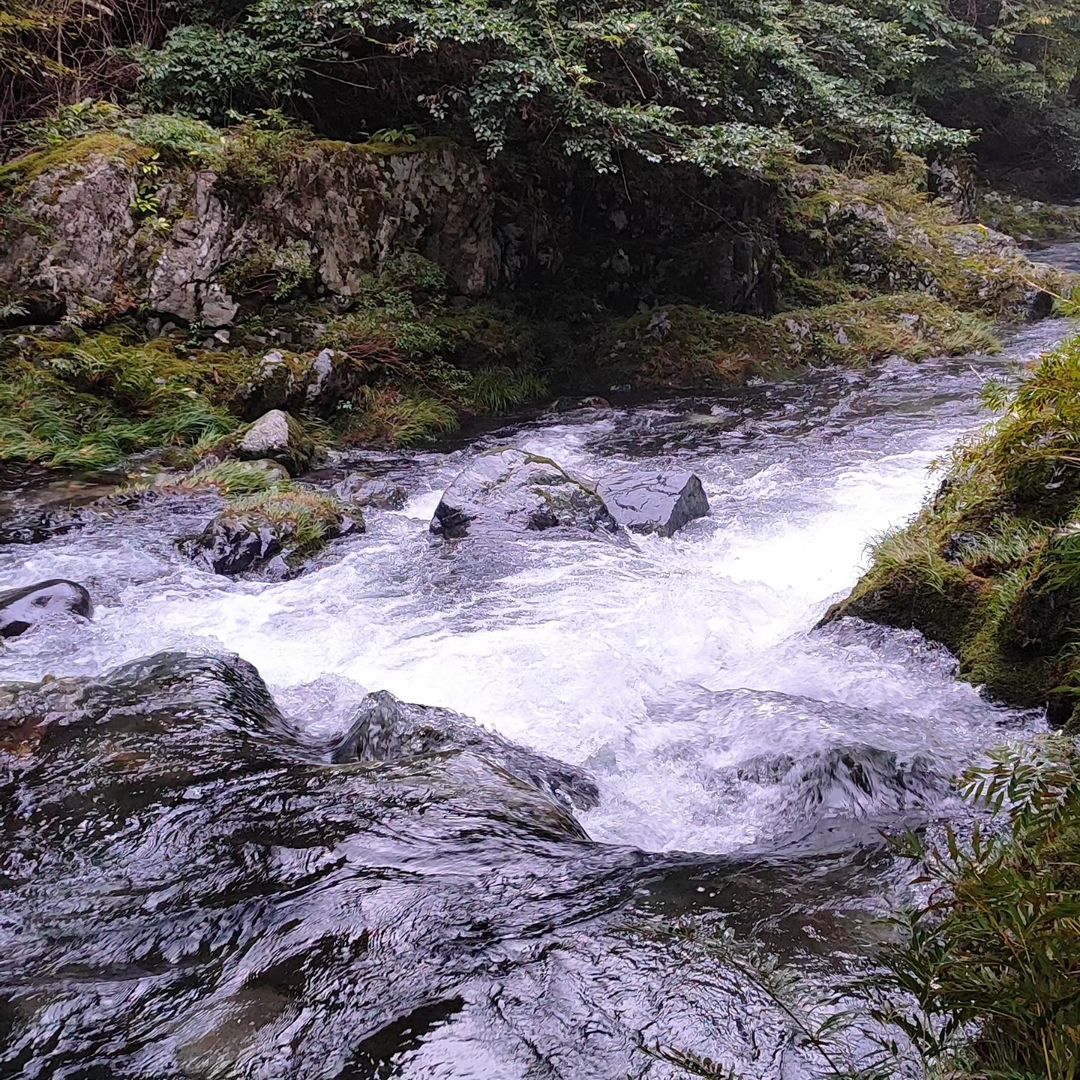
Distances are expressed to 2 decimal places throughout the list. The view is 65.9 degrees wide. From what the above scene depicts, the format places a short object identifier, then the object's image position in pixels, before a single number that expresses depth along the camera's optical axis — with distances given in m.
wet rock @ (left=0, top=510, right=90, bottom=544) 6.11
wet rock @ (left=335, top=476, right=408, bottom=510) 7.29
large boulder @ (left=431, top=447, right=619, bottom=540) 6.50
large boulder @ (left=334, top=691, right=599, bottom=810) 3.27
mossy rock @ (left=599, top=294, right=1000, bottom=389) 10.96
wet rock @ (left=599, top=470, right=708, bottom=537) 6.50
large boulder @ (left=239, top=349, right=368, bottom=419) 8.37
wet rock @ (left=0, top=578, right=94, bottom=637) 4.76
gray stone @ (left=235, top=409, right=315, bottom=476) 7.66
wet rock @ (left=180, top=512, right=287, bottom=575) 5.92
